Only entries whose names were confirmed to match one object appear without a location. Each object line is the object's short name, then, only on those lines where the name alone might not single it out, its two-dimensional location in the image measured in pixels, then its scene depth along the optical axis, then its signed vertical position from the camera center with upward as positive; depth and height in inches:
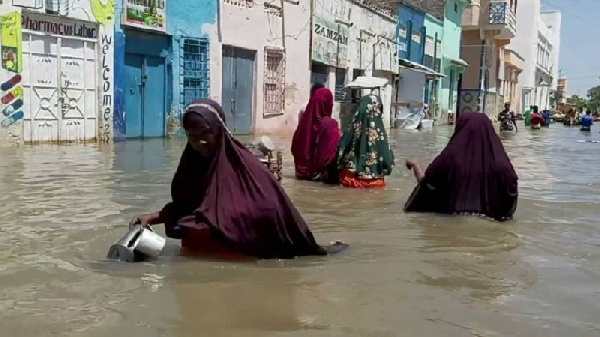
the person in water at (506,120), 1118.9 -31.0
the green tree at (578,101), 3889.8 +2.5
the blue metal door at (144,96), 586.6 -5.1
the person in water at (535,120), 1328.7 -35.2
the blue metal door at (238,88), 692.7 +4.2
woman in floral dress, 340.5 -25.0
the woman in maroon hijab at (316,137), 361.4 -20.9
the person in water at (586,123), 1280.8 -36.3
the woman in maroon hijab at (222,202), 158.7 -24.2
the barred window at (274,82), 759.7 +11.8
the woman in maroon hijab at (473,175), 247.1 -25.5
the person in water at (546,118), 1524.0 -36.4
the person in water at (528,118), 1514.0 -36.5
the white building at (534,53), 2479.8 +174.4
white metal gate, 485.7 -0.5
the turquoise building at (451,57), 1450.5 +83.2
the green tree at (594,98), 3746.3 +17.7
